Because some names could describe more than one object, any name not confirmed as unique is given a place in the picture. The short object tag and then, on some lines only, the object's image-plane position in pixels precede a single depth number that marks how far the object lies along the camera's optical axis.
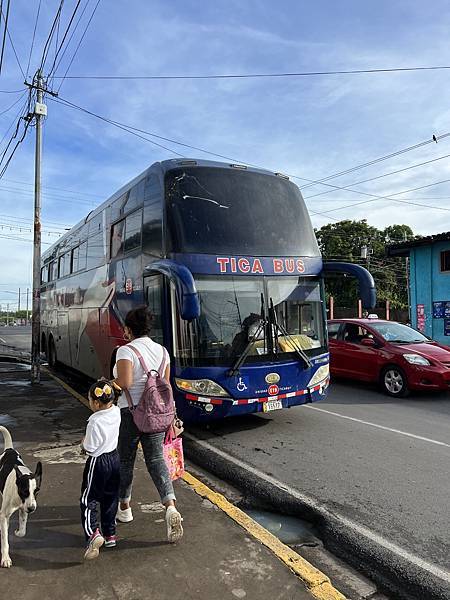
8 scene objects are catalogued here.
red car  9.10
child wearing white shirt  3.27
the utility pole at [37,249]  11.98
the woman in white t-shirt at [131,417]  3.60
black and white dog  3.23
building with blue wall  15.98
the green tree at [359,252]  36.22
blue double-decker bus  5.96
